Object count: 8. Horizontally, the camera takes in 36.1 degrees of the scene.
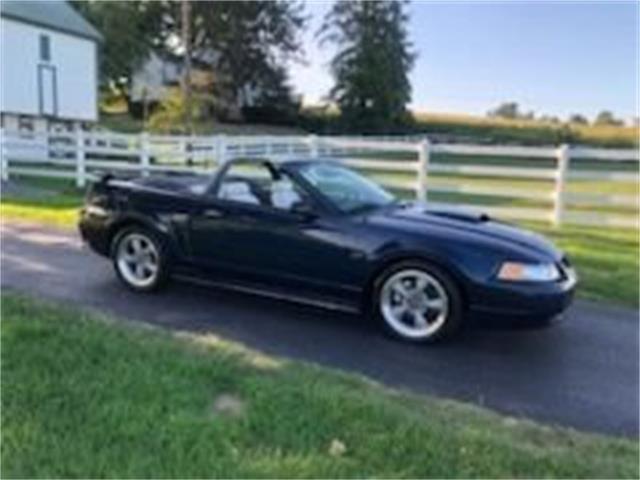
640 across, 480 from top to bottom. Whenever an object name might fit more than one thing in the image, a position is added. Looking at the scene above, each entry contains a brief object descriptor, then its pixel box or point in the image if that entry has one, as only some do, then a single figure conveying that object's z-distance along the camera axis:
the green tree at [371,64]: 75.25
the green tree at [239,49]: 73.00
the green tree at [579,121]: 72.73
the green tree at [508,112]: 75.50
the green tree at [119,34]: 61.31
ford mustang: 7.34
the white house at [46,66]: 37.91
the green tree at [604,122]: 62.55
